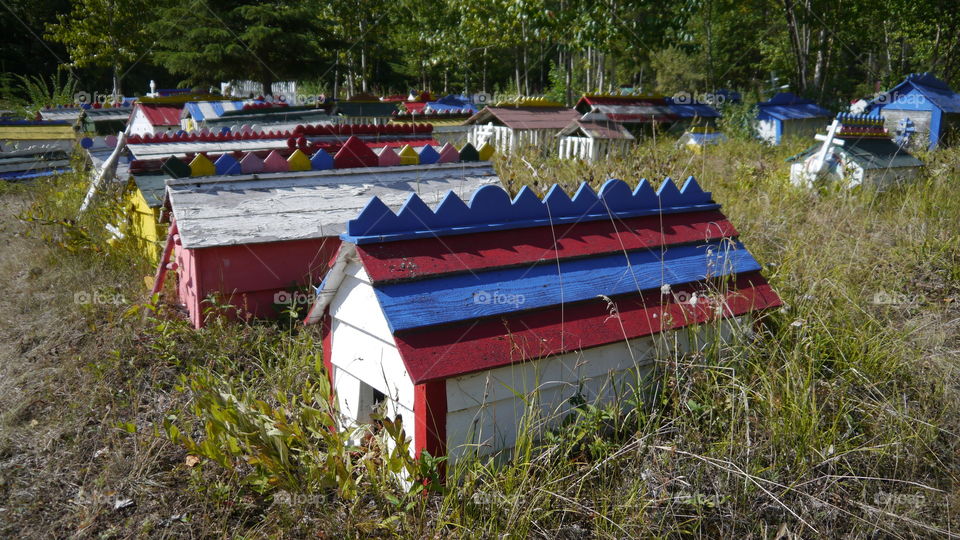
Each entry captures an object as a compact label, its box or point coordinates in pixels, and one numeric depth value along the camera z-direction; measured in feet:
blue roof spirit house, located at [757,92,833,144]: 38.88
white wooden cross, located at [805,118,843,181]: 21.59
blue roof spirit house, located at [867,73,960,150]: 33.17
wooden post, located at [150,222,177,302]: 13.56
